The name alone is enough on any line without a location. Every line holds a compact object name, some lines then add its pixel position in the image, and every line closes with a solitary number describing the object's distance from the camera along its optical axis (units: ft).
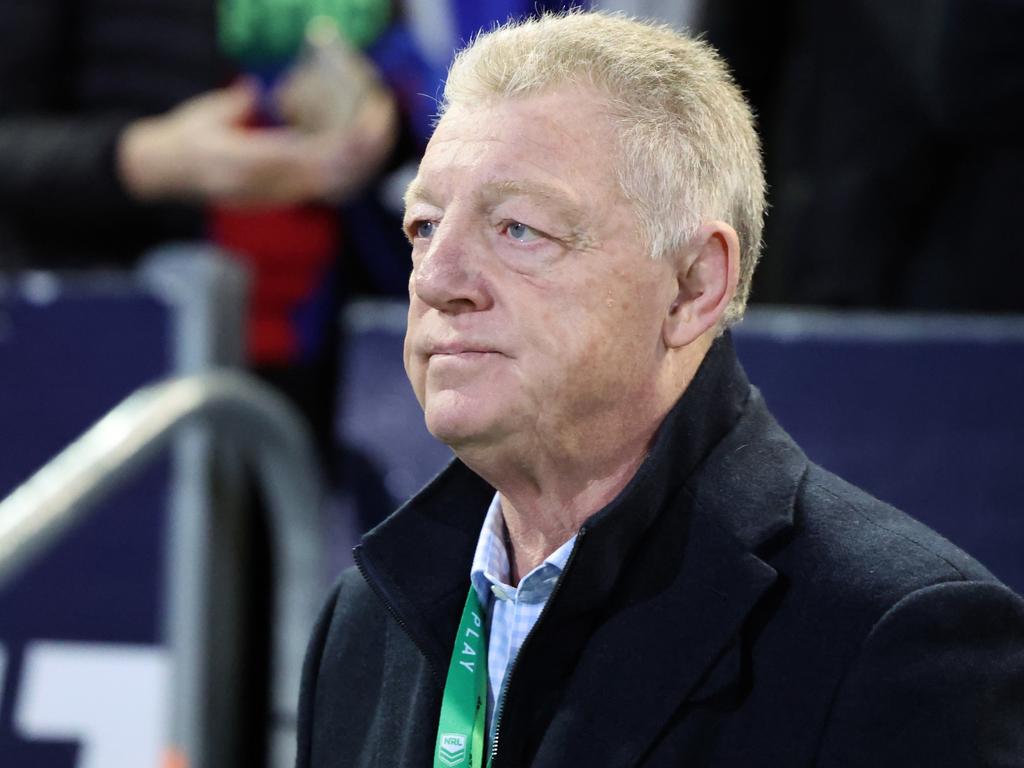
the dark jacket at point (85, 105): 23.95
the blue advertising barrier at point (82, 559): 21.94
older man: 9.93
